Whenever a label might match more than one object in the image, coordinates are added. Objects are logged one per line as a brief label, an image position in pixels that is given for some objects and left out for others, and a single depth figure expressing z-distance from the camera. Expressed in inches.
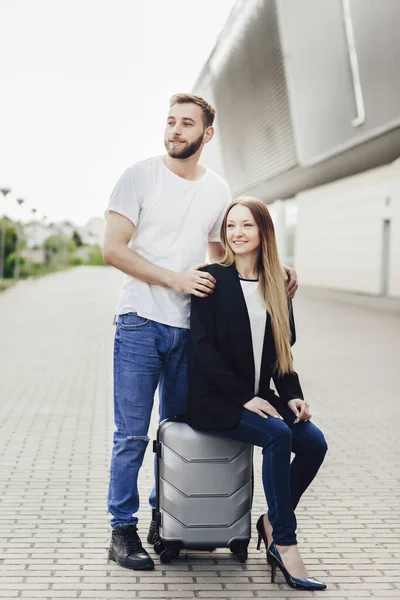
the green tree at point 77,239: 5742.1
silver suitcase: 160.9
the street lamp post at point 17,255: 1684.3
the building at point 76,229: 3186.3
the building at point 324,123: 951.0
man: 164.2
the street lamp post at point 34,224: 2131.2
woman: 154.8
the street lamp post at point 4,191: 1448.1
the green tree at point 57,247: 3051.2
